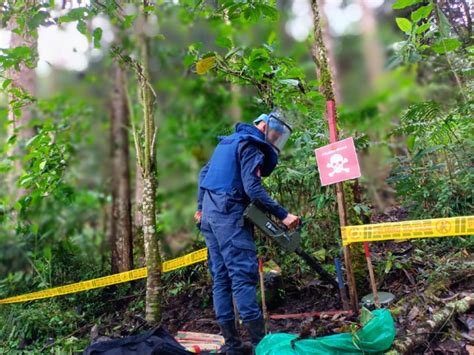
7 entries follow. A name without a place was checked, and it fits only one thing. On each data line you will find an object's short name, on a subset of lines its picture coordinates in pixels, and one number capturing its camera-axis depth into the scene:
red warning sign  3.32
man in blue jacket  3.13
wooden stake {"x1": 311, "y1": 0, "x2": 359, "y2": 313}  3.51
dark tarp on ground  3.04
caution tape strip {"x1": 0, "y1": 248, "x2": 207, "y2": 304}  4.45
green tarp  2.57
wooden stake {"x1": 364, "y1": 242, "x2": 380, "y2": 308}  3.24
